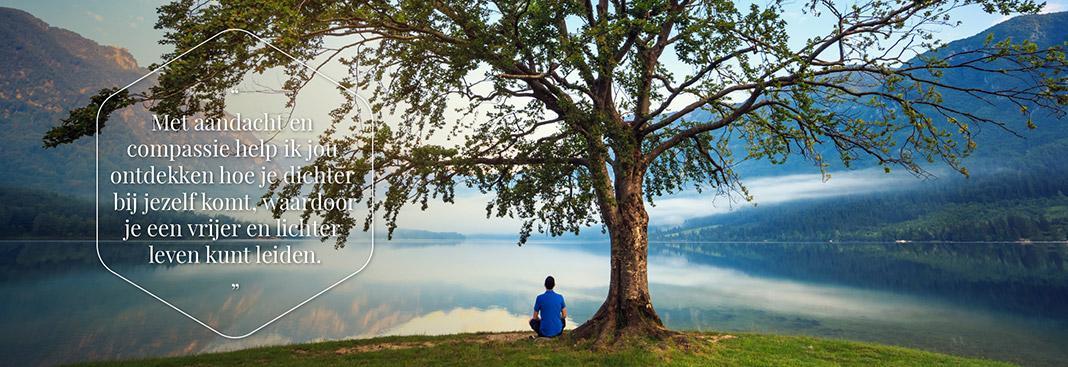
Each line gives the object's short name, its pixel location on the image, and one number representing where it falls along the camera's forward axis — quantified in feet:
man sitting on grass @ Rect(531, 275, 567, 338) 46.73
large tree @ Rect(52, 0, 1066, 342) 45.24
